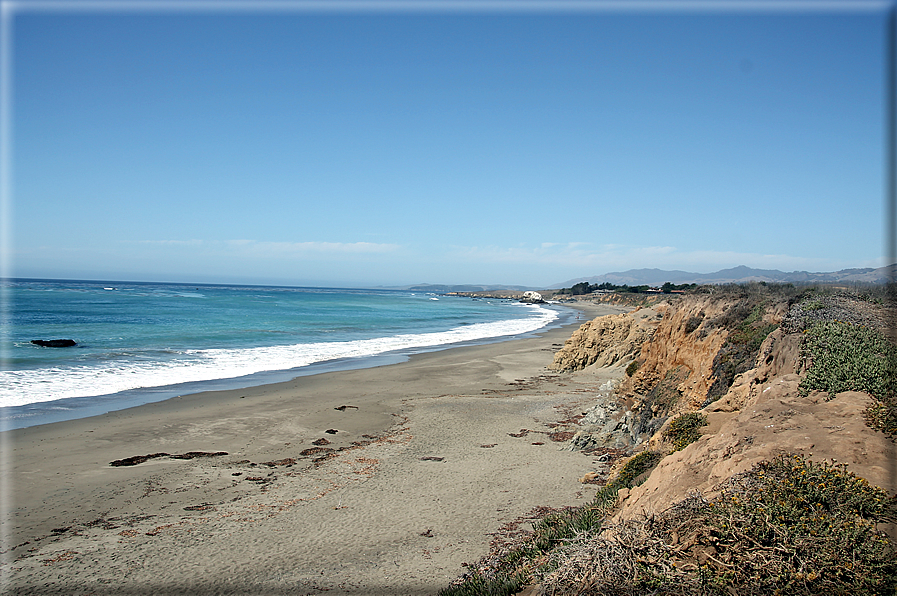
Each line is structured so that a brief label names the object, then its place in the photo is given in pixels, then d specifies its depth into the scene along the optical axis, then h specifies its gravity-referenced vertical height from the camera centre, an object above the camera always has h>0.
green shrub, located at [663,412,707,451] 7.64 -2.32
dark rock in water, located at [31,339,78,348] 25.80 -2.73
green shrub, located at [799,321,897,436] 5.82 -1.05
